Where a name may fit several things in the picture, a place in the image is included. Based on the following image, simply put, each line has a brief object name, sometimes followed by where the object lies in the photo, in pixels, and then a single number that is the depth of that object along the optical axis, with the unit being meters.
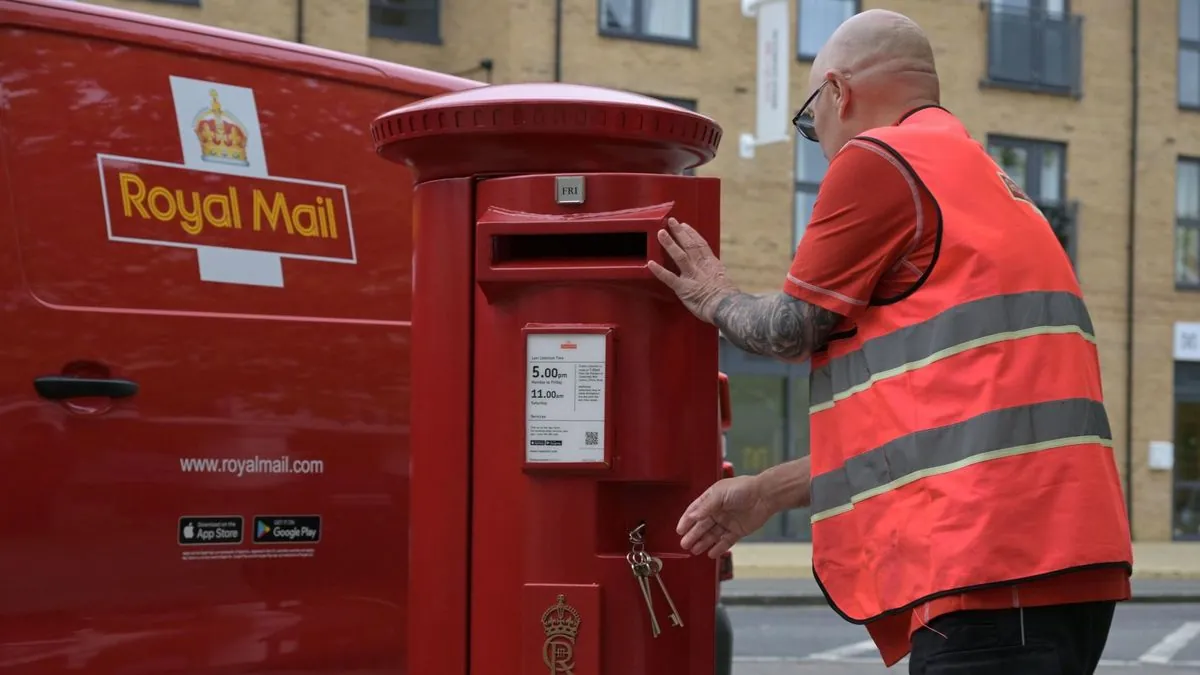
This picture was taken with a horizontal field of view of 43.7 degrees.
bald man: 2.34
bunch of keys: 2.96
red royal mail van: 3.36
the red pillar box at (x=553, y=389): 2.97
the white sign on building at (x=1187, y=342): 21.92
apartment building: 18.84
